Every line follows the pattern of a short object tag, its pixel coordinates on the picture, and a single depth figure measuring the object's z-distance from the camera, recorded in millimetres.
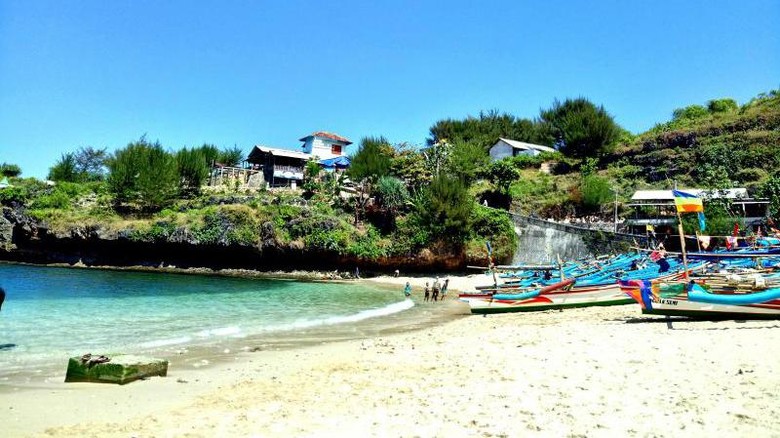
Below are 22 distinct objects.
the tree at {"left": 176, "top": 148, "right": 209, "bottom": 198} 58375
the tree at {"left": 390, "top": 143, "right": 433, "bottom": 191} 53656
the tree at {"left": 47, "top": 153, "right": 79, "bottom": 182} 69375
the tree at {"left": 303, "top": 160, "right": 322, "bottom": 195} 54375
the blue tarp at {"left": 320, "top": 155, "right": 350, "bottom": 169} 68438
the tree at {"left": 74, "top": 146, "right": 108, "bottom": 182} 89125
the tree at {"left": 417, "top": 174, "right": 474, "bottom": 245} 43156
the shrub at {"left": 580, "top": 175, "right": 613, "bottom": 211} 49438
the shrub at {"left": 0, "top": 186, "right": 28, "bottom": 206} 54359
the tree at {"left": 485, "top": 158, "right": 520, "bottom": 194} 52094
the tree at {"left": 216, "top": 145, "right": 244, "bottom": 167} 73225
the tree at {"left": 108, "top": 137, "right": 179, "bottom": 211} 52612
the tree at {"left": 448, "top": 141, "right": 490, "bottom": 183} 55094
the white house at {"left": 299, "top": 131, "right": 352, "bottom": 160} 75625
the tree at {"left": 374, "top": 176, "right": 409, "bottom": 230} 47438
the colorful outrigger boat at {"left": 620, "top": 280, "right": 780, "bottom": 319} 12375
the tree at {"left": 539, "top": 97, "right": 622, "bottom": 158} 66125
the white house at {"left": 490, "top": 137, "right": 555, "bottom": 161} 71812
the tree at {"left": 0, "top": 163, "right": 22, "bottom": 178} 73812
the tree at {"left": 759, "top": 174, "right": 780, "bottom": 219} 38422
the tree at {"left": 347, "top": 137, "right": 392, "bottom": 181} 54094
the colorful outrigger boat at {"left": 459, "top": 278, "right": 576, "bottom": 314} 19641
